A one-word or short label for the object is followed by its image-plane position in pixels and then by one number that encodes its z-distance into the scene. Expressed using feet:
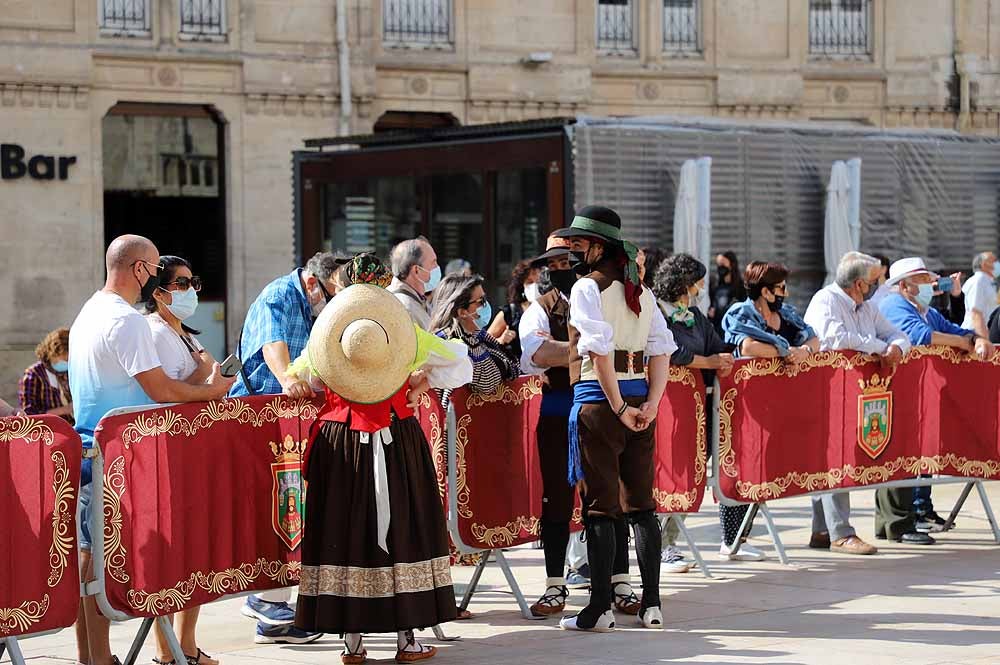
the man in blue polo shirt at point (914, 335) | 38.01
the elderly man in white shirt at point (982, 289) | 50.01
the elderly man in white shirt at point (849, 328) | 36.42
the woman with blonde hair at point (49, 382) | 38.88
